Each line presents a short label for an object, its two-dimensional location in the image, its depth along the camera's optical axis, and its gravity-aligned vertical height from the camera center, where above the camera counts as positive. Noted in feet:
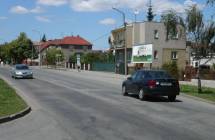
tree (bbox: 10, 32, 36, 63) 339.89 +10.45
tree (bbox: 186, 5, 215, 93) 64.34 +5.04
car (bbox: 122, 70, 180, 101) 52.26 -3.99
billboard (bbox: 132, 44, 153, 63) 129.52 +2.19
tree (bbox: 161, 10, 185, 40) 66.40 +7.29
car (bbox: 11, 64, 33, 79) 108.01 -4.20
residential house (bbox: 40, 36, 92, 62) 340.73 +13.72
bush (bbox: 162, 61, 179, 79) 114.29 -3.15
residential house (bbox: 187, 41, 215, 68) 65.04 +1.44
